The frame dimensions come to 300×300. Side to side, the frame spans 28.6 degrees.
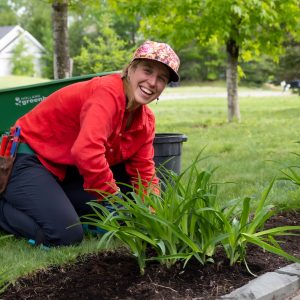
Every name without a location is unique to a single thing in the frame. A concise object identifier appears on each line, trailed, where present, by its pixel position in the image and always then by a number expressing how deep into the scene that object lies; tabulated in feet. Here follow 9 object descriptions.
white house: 198.12
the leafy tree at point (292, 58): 91.56
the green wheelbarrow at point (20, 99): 17.37
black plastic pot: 16.29
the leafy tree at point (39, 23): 206.59
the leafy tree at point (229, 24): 34.37
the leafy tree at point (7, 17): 257.14
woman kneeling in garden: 11.71
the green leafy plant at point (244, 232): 9.78
